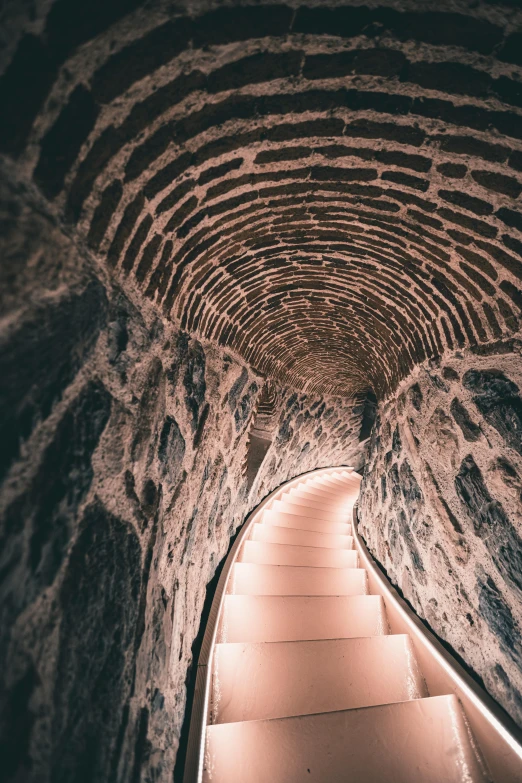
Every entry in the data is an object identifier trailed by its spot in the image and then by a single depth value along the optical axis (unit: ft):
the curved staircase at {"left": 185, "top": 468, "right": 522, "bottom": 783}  5.42
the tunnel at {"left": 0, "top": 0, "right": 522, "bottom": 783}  2.62
